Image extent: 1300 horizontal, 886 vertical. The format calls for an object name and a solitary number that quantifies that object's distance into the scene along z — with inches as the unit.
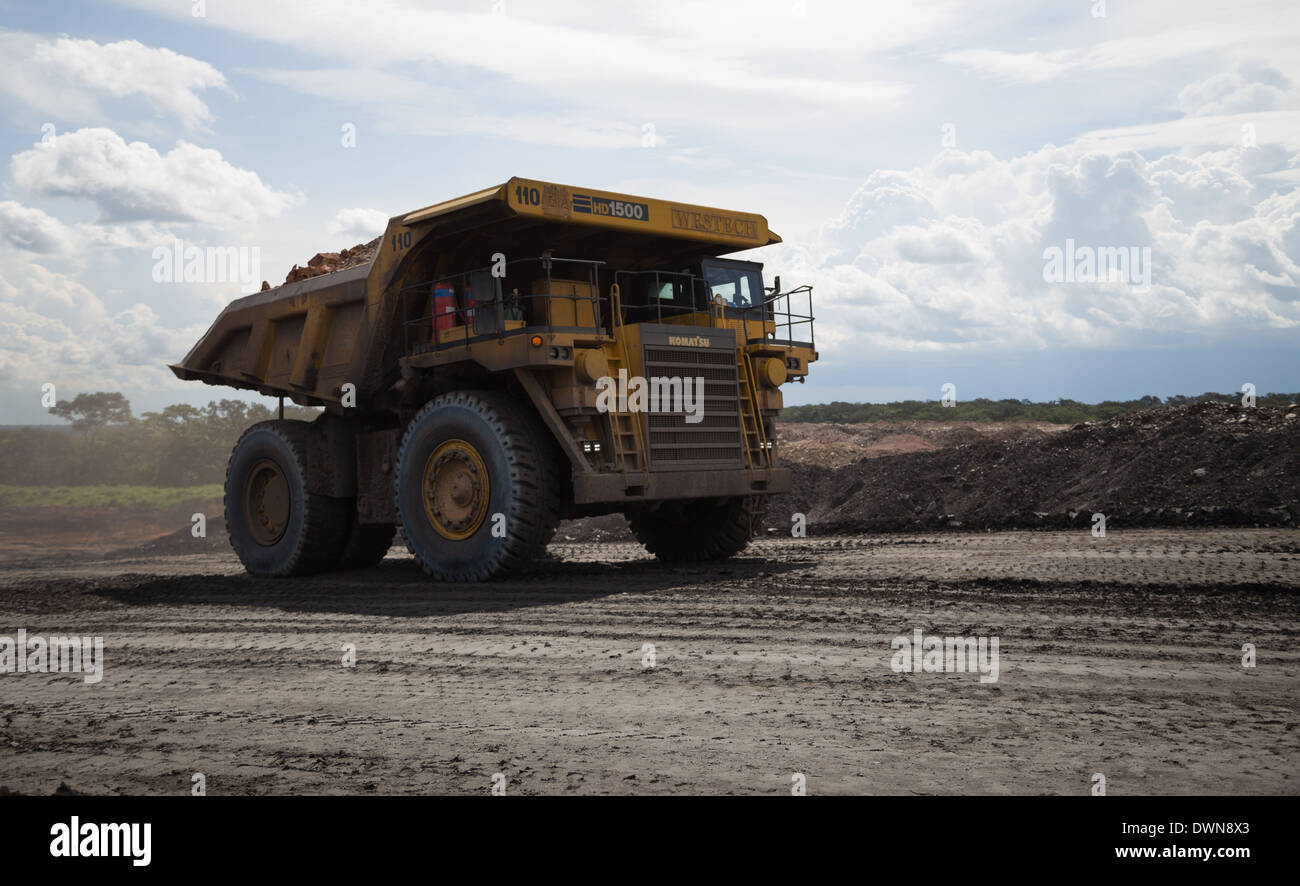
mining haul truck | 459.2
